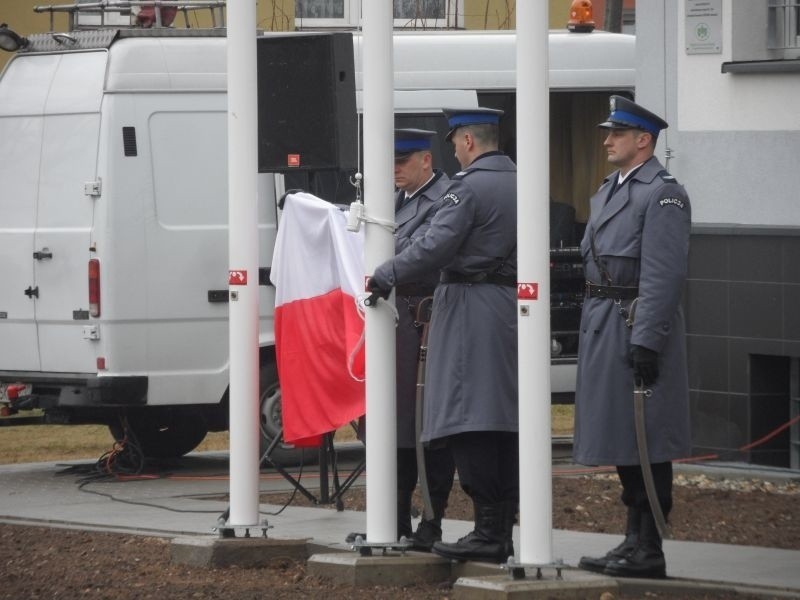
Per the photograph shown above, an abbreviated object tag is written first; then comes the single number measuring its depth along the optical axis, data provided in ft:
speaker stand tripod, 69.92
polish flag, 63.72
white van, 83.30
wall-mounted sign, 80.43
